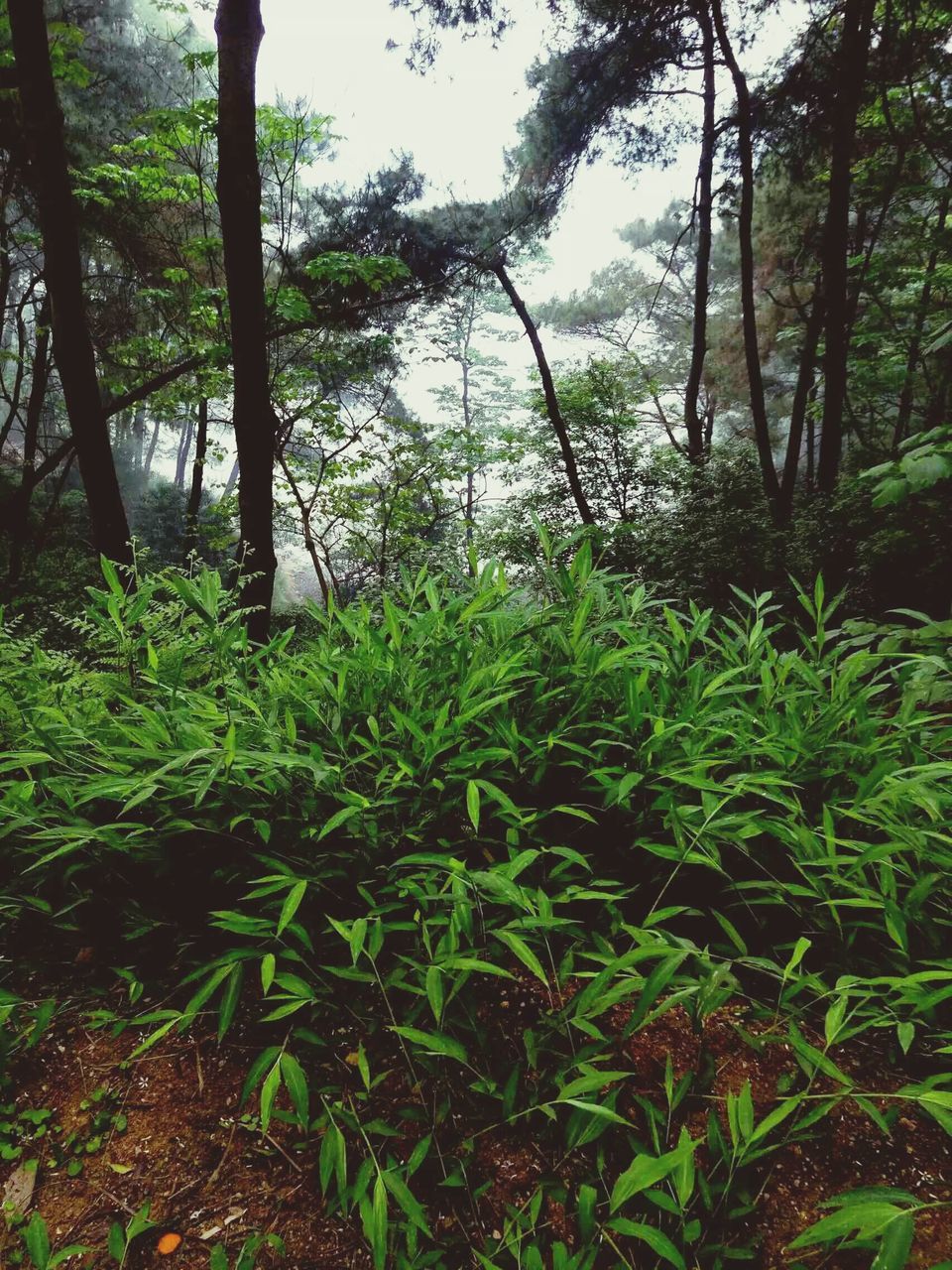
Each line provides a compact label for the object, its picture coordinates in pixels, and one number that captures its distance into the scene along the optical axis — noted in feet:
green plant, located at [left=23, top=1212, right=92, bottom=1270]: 2.53
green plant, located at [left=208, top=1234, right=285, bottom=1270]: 2.42
